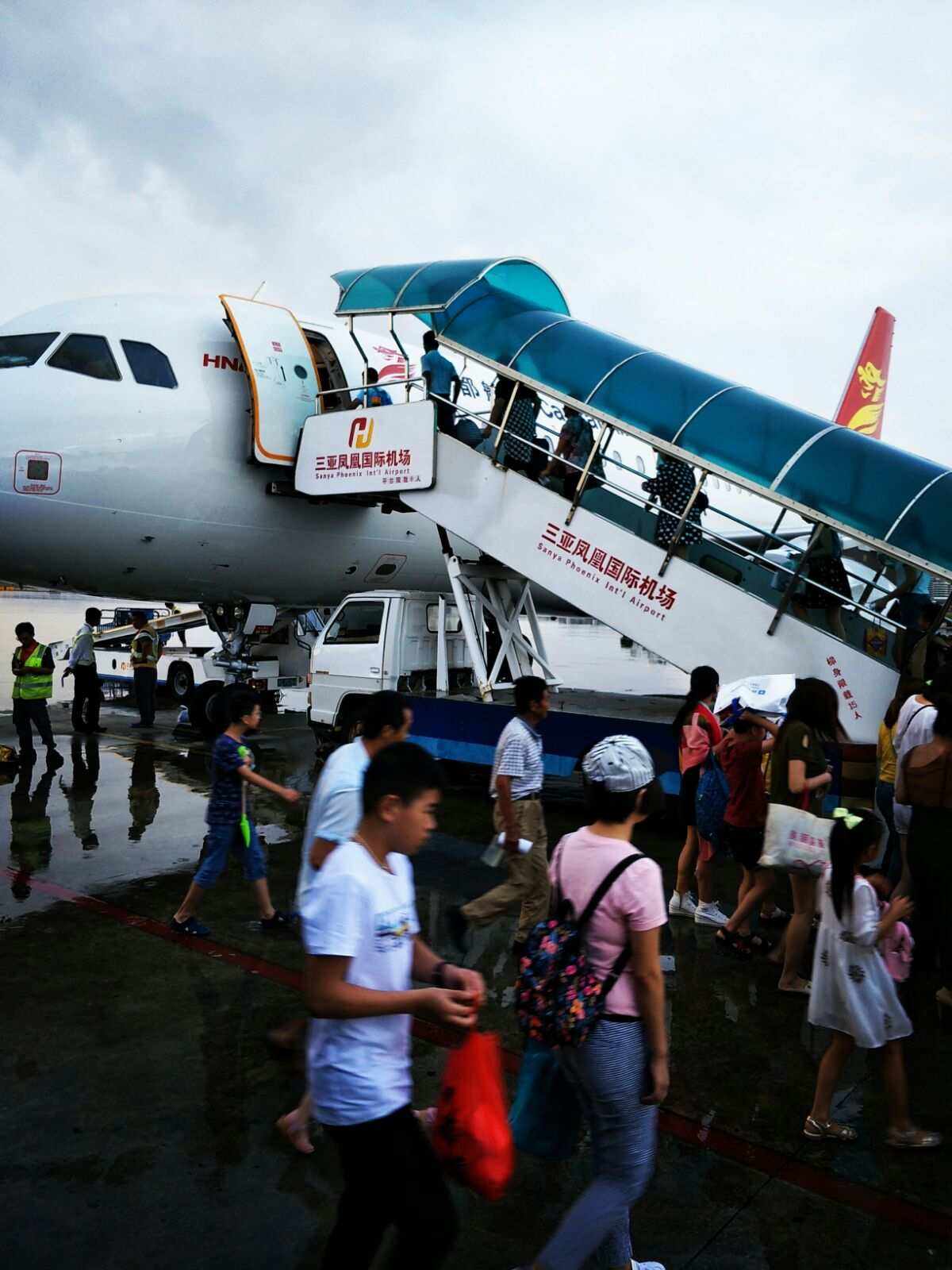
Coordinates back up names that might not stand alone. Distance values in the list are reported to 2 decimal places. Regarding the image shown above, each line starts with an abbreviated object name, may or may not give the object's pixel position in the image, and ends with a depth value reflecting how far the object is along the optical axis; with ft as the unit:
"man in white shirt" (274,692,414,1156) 12.73
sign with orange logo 31.50
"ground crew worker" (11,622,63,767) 35.27
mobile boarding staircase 24.54
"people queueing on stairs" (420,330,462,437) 31.58
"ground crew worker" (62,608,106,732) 44.43
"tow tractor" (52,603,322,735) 43.34
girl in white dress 11.82
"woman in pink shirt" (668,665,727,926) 20.16
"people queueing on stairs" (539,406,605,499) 30.66
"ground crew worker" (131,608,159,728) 44.88
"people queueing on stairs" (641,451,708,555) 28.07
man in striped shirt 17.35
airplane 32.68
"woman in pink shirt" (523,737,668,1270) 8.54
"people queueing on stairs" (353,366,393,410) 37.45
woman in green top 16.65
